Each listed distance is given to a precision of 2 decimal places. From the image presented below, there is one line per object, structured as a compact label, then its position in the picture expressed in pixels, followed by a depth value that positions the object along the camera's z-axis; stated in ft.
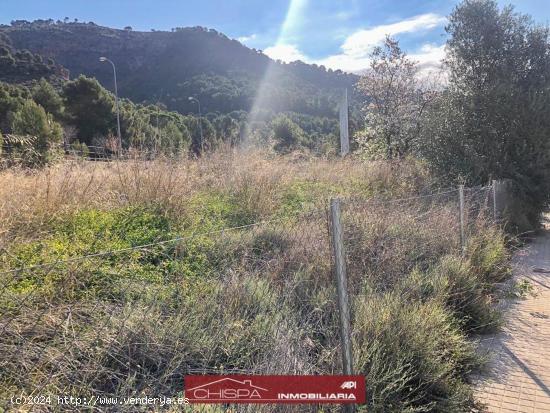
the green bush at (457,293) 12.91
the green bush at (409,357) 8.63
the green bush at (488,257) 17.21
